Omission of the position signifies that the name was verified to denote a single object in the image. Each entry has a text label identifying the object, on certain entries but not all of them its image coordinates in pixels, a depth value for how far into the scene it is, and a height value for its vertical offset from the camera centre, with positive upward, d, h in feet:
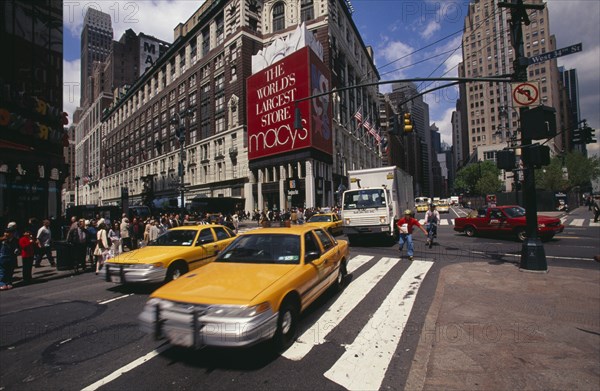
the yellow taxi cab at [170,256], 23.61 -3.91
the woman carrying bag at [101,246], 34.88 -3.99
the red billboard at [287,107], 122.93 +43.04
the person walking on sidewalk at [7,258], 28.73 -4.14
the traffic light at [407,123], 40.61 +10.72
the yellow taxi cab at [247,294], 12.00 -3.83
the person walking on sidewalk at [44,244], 39.14 -3.99
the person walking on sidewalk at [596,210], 66.68 -3.28
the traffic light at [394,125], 41.18 +10.57
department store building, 127.75 +52.94
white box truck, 42.86 -0.20
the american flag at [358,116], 126.82 +36.96
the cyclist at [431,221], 43.88 -2.96
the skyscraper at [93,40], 514.68 +302.69
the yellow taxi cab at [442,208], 131.03 -3.23
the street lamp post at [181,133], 58.13 +14.84
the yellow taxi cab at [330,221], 57.47 -3.35
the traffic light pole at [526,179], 26.18 +1.70
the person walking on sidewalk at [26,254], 30.86 -4.15
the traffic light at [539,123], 25.52 +6.45
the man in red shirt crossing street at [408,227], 34.33 -2.93
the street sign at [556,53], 24.54 +12.15
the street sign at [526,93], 26.76 +9.32
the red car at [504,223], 43.01 -3.92
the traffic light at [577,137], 48.47 +9.51
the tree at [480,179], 209.46 +16.80
